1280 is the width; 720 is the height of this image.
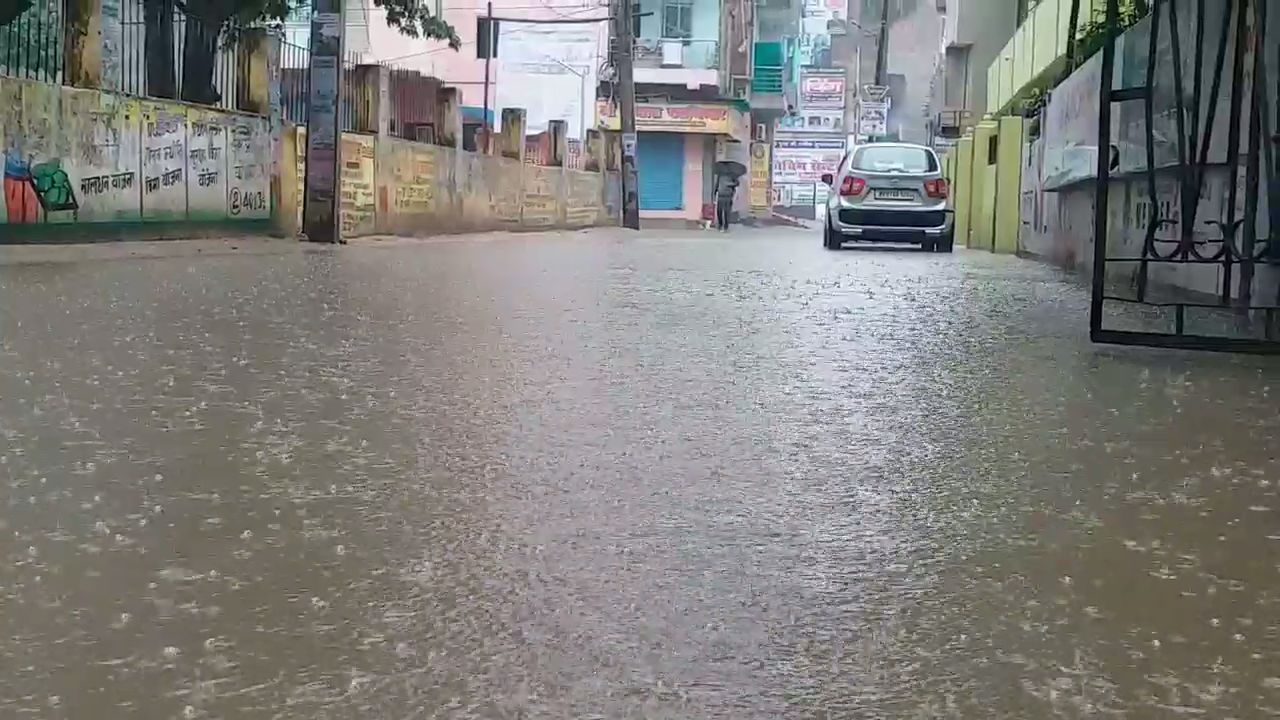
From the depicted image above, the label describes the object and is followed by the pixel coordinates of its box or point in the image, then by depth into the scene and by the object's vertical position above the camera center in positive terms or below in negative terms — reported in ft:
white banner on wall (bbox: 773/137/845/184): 186.19 +8.41
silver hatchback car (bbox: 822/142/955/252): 56.03 +0.89
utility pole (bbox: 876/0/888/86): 130.41 +16.64
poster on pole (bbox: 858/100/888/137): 129.49 +9.73
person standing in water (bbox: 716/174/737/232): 106.01 +1.77
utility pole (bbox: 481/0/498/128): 124.98 +15.85
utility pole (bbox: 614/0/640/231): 101.04 +7.64
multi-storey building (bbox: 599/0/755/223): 127.44 +10.76
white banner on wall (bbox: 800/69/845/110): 177.78 +16.53
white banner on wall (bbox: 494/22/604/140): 127.44 +12.95
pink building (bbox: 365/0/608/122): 127.44 +15.16
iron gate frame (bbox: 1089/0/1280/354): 16.60 +0.67
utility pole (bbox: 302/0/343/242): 46.62 +2.87
